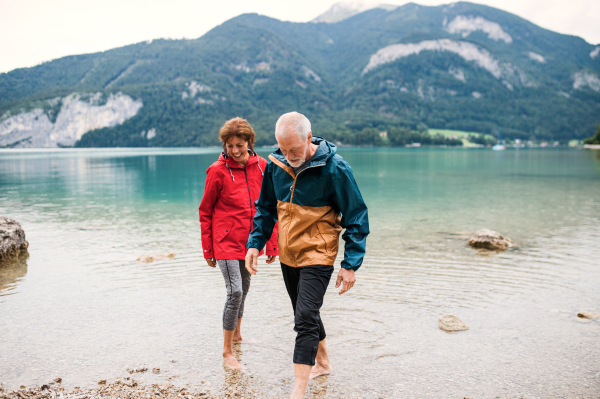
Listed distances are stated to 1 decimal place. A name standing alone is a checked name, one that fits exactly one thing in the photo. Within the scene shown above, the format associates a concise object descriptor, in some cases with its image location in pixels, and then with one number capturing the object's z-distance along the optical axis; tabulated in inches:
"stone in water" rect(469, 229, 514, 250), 410.0
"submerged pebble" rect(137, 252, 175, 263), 363.3
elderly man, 130.7
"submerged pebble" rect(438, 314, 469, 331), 211.5
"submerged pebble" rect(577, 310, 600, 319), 225.6
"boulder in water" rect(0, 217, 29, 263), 362.9
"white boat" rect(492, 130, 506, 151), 5428.2
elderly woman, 164.9
